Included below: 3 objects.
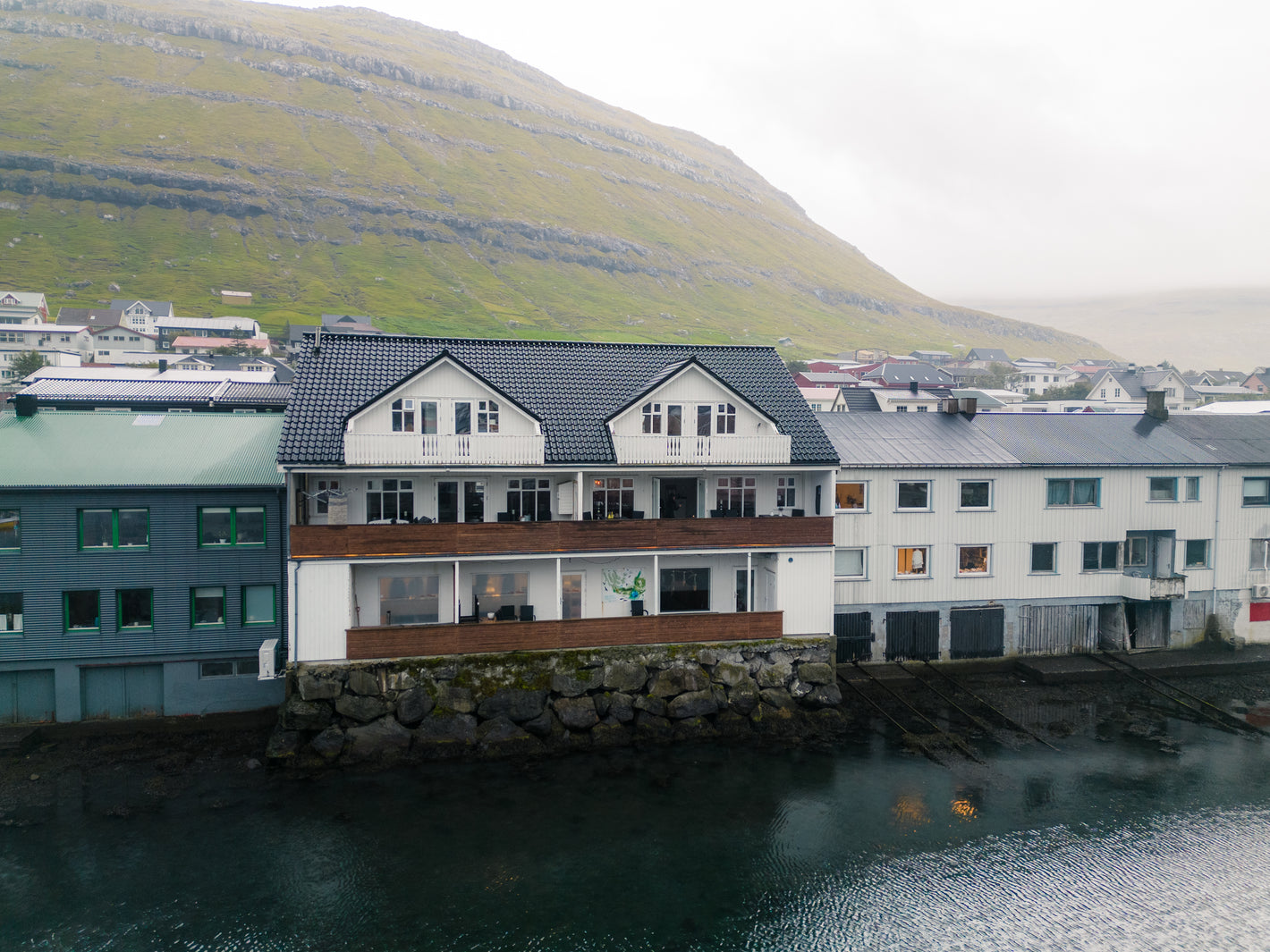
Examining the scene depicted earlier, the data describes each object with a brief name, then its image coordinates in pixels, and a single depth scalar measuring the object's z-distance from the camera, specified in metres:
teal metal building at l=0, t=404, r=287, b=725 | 26.58
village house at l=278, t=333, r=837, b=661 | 26.30
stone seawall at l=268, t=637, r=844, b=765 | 25.31
